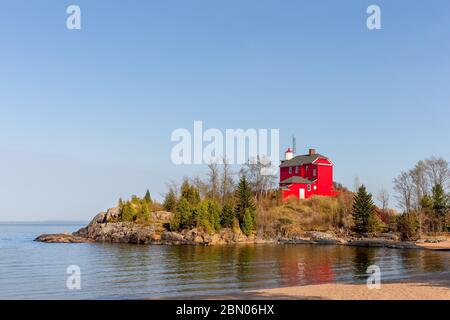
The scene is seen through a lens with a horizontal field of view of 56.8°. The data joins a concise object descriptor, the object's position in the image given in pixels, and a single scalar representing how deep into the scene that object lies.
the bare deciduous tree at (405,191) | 84.69
